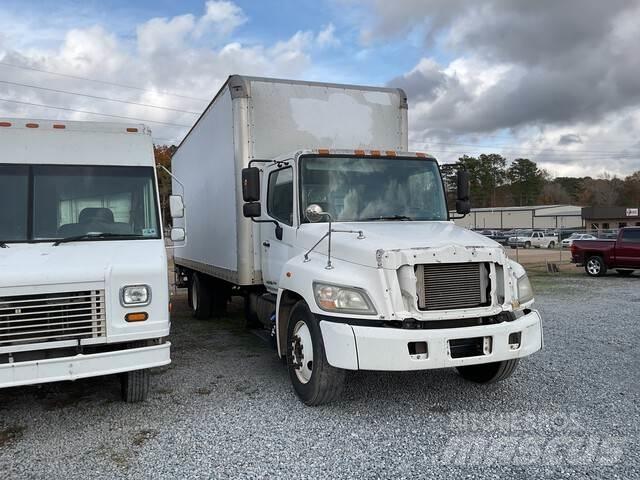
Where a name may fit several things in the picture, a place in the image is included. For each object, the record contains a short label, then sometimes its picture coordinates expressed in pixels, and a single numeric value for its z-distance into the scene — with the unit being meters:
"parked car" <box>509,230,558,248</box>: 48.53
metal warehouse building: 83.75
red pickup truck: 17.81
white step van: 4.29
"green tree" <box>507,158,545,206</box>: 120.94
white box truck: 4.53
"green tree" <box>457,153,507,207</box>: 114.84
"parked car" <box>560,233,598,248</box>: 45.06
